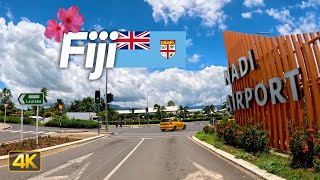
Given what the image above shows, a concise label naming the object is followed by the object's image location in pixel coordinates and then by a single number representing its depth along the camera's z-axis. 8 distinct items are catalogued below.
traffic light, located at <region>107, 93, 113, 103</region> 41.01
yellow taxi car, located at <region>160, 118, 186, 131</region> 46.69
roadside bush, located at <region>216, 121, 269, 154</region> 14.77
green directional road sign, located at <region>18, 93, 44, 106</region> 21.09
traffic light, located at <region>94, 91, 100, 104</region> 37.70
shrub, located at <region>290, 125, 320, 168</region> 9.83
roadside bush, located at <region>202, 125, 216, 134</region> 33.81
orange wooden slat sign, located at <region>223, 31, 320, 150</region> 13.01
